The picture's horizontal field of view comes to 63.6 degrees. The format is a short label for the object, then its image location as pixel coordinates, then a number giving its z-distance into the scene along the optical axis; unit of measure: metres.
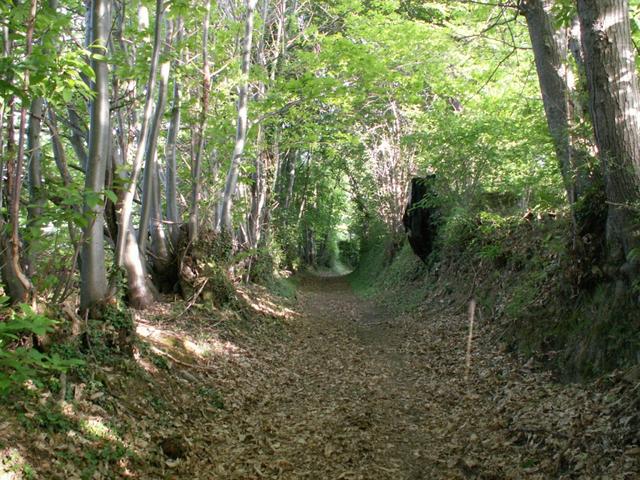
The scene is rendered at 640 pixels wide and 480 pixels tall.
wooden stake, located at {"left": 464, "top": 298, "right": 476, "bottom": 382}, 7.71
